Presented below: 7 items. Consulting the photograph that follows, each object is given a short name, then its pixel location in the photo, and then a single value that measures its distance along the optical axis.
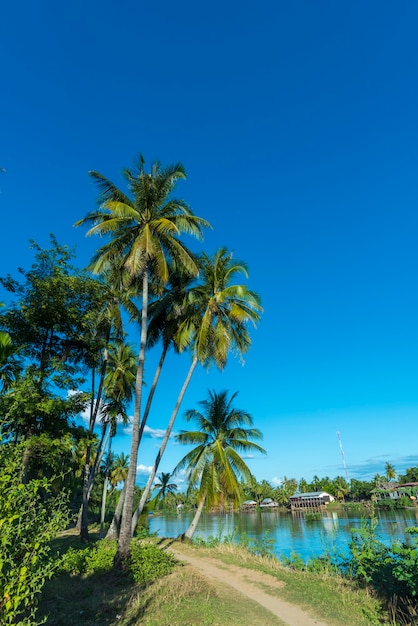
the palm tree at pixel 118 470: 39.19
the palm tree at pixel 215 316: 16.30
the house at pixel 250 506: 89.57
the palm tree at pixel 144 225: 13.37
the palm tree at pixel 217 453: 18.19
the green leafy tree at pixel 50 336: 10.44
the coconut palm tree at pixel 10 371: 9.96
